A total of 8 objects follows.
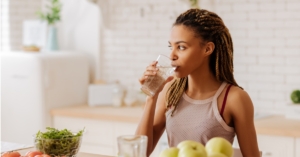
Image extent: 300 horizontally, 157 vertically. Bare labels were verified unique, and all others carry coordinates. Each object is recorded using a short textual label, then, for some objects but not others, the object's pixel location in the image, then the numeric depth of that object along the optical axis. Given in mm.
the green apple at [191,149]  1732
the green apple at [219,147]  1813
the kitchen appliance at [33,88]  4746
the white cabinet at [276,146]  3663
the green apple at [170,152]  1781
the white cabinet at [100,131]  4409
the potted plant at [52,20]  5199
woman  2627
